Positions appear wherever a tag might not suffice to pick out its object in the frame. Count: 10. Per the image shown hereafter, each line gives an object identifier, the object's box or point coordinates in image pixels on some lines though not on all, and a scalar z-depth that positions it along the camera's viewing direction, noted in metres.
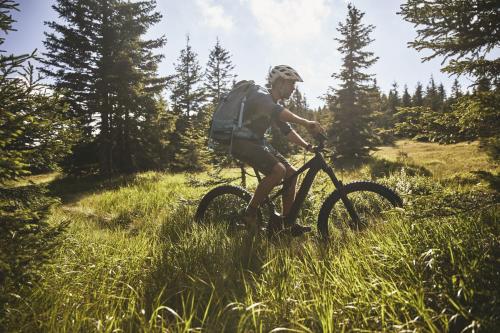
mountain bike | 4.05
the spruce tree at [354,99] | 24.38
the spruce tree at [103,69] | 17.41
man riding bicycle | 4.17
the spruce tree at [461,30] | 3.39
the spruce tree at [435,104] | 48.76
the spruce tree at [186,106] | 21.39
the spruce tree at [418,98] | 66.38
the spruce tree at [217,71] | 46.25
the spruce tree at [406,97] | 72.34
